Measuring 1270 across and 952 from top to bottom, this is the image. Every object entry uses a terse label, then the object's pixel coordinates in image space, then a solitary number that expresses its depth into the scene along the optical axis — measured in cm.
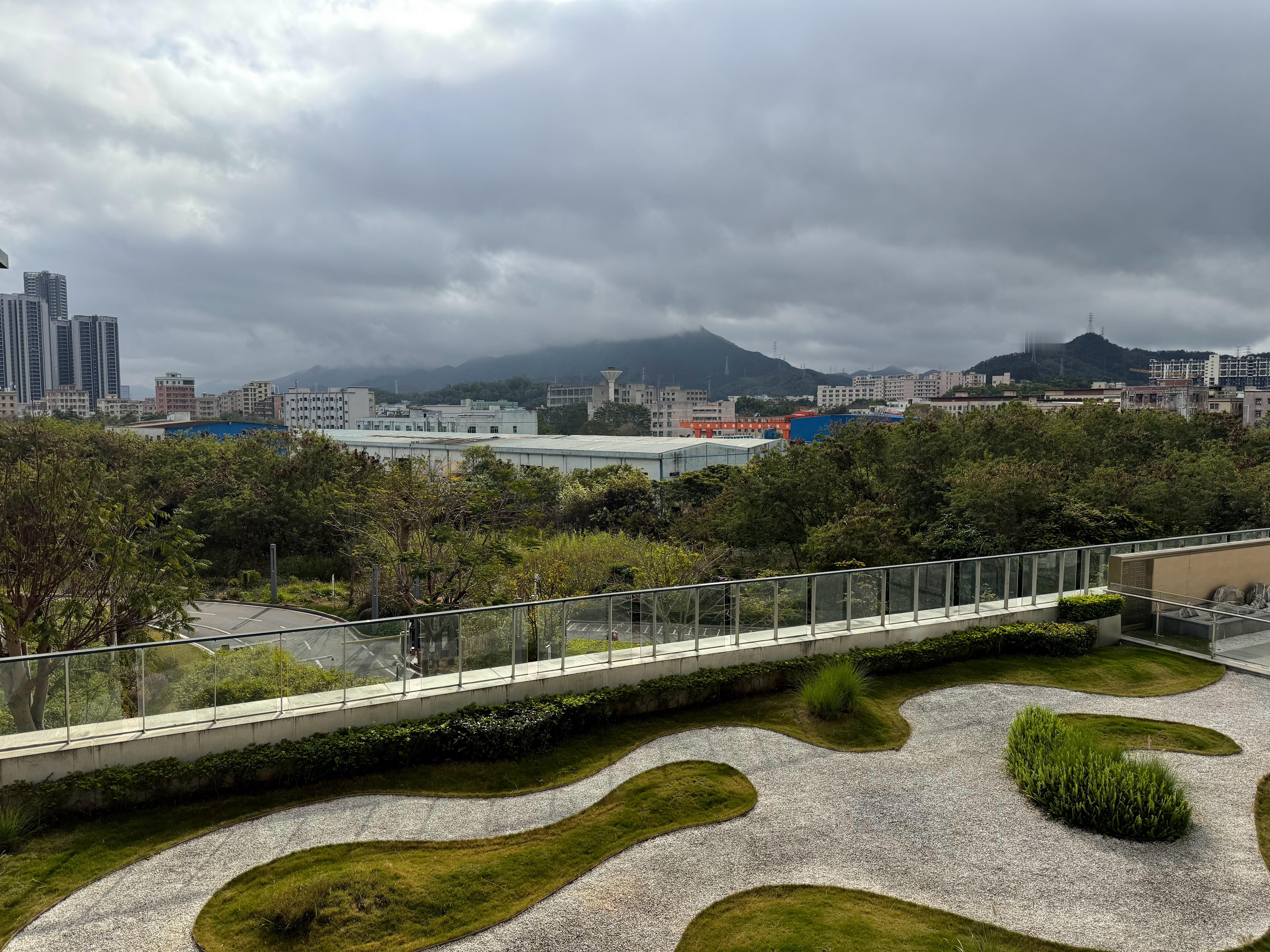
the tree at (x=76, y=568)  1440
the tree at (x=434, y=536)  2377
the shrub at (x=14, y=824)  913
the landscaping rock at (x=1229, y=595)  1969
